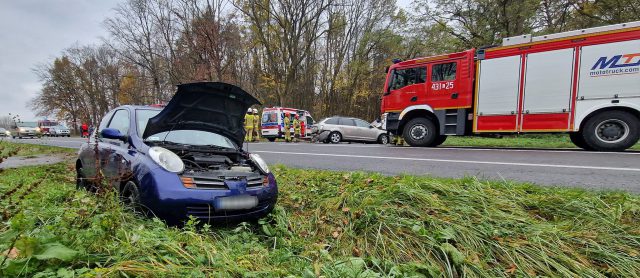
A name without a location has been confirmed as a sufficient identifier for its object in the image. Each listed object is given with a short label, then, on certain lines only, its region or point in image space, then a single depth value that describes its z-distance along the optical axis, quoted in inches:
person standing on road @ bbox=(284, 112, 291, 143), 647.1
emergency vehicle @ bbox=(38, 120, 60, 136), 1357.5
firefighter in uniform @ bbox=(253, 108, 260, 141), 626.3
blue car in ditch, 110.2
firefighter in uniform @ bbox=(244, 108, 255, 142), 611.2
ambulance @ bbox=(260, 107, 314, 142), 709.3
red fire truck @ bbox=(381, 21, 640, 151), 297.6
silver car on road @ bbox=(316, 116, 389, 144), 630.5
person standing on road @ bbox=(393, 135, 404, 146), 447.2
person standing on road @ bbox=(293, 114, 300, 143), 697.6
